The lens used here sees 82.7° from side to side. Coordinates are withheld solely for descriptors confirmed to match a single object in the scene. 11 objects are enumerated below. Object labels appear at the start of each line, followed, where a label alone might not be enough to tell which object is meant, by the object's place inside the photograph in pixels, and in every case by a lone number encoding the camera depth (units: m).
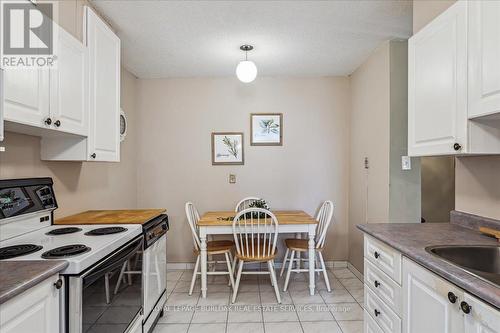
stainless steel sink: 1.36
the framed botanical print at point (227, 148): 3.69
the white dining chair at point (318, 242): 2.98
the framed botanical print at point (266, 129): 3.69
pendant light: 2.68
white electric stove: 1.21
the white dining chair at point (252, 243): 2.70
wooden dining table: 2.79
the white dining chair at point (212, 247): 2.91
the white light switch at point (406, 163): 2.58
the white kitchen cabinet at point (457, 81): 1.28
